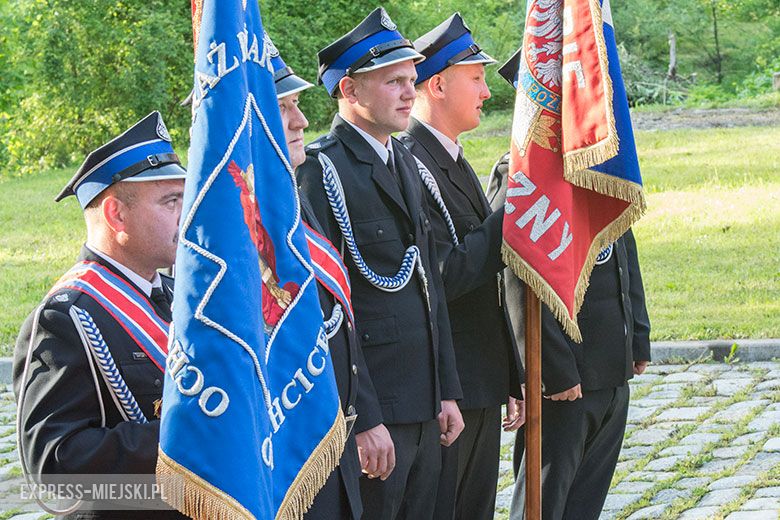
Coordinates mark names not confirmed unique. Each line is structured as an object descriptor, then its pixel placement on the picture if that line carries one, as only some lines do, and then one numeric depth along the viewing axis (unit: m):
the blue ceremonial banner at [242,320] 5.82
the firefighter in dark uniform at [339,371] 7.42
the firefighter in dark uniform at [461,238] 9.71
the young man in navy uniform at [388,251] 8.64
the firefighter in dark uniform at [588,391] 10.06
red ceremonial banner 9.37
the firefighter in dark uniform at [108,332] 6.24
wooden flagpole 9.44
